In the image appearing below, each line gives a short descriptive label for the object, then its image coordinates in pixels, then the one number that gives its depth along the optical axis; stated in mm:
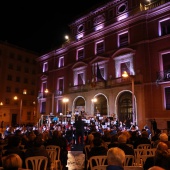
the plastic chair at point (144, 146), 7216
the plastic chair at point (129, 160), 4973
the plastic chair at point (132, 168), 3586
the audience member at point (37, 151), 5312
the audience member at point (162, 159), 3537
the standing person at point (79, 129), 14898
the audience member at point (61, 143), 8281
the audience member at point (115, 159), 3152
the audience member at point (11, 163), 3113
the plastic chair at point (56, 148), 7239
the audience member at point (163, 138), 6469
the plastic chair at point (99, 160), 4865
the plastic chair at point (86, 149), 7112
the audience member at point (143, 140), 7543
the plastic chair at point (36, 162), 4906
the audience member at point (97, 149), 5670
